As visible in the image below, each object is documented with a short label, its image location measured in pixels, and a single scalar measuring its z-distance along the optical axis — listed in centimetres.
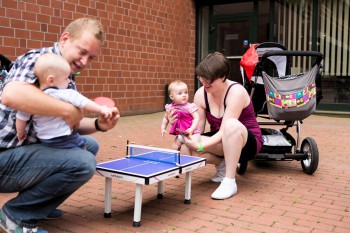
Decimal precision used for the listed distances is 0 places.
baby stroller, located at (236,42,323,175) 435
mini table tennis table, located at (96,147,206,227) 279
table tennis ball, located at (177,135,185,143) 365
